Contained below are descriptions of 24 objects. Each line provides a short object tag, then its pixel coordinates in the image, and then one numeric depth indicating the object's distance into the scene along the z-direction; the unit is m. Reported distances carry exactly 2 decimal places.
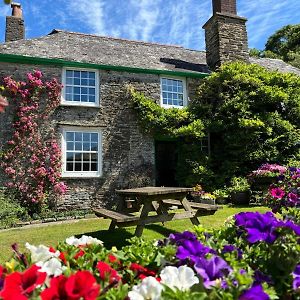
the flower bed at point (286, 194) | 4.11
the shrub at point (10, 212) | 10.12
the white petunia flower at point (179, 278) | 1.40
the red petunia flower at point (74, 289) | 1.12
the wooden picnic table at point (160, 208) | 5.83
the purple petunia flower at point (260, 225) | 1.74
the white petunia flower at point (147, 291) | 1.28
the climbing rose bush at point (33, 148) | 11.59
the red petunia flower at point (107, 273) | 1.44
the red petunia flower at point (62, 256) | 1.78
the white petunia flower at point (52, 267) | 1.47
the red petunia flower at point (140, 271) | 1.68
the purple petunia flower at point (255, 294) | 1.24
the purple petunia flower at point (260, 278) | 1.56
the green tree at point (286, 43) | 30.49
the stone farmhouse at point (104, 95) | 12.50
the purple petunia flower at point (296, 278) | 1.54
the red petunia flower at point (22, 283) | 1.08
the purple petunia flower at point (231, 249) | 1.81
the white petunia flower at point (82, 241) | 2.04
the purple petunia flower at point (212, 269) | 1.44
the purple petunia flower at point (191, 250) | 1.65
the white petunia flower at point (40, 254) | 1.63
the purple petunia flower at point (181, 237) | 1.89
